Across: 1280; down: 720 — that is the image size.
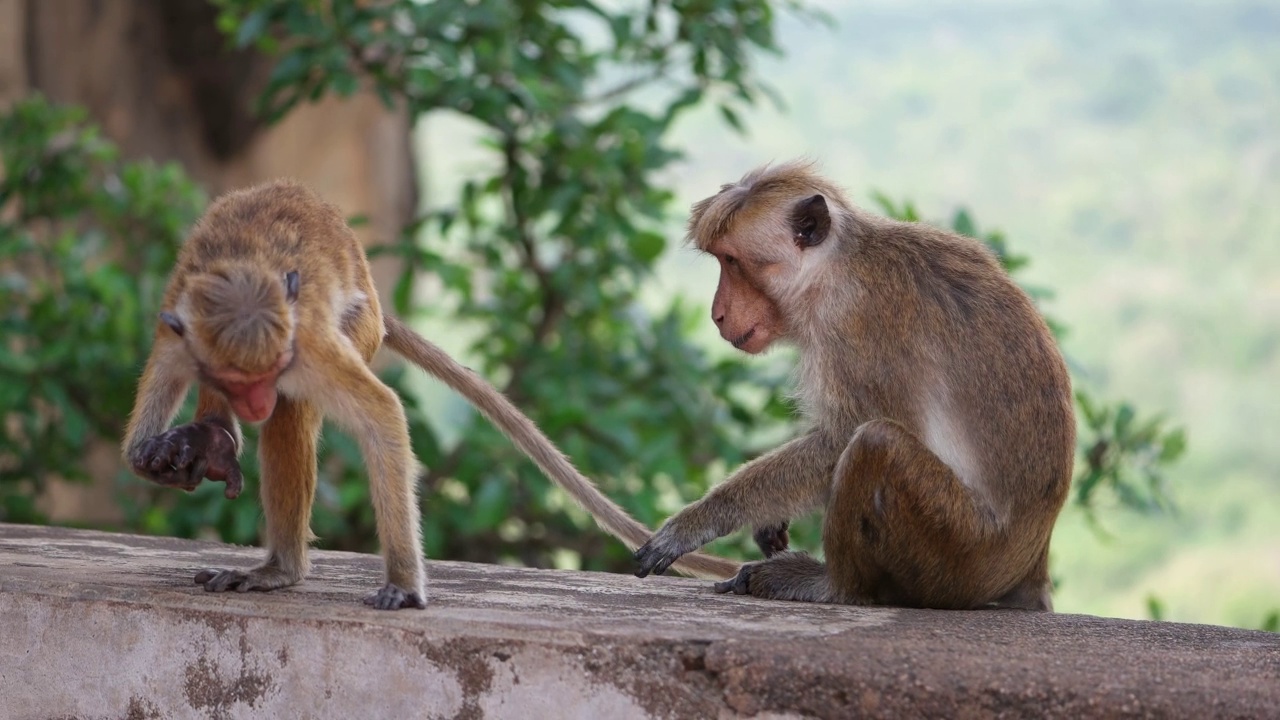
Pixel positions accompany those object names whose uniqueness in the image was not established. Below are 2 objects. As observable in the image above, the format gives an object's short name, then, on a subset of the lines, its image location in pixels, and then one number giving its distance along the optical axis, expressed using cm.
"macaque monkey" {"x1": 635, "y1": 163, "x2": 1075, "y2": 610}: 360
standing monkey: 306
